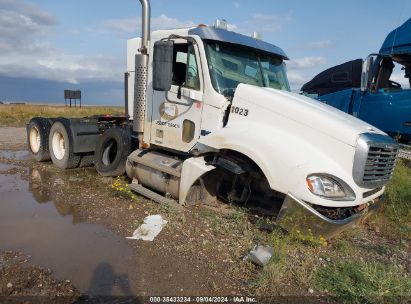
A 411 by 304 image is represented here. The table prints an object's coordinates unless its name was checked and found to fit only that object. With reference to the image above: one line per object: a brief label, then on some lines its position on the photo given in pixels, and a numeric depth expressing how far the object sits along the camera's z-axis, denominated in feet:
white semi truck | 14.23
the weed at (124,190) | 20.21
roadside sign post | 121.90
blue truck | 25.35
